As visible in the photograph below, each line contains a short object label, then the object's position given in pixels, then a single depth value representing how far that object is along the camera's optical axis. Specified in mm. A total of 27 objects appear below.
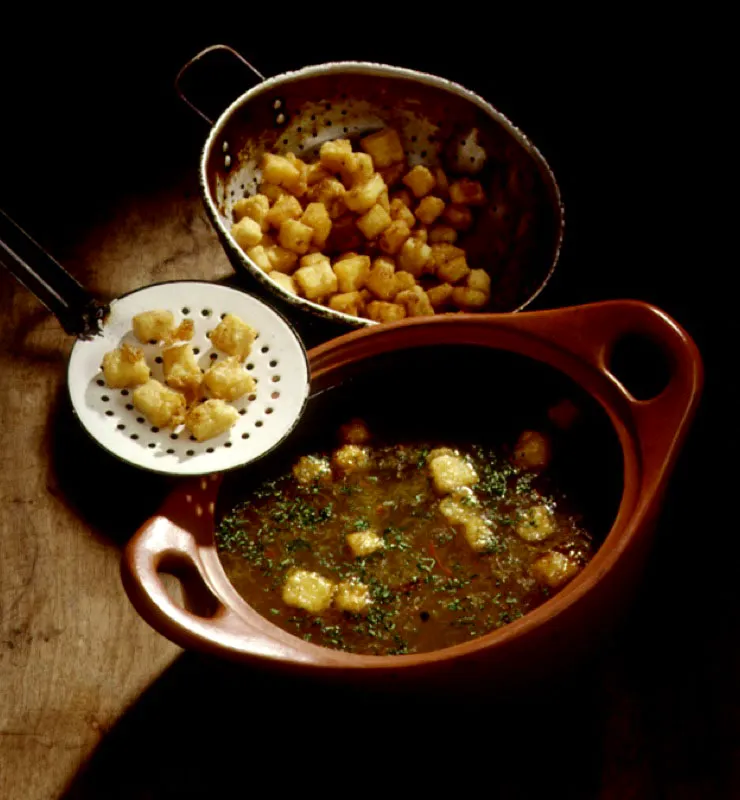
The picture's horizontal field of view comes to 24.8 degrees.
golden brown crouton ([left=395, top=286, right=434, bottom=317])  916
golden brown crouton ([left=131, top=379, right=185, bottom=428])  801
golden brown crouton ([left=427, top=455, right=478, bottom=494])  821
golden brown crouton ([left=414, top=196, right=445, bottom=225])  953
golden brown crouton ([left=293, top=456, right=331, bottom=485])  831
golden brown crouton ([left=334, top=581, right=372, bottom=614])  790
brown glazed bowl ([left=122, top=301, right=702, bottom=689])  717
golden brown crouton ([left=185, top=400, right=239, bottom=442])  799
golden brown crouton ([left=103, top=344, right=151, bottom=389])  804
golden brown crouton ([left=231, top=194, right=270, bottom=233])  931
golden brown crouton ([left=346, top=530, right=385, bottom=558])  804
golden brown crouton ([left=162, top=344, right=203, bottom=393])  815
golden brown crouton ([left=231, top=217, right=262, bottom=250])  910
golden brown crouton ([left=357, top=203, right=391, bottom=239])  936
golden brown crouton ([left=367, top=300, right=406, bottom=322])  910
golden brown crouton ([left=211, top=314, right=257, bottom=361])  822
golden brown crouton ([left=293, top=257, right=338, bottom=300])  904
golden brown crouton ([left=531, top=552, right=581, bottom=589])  796
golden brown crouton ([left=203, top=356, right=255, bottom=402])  811
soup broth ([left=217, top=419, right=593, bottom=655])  790
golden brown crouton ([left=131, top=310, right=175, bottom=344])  816
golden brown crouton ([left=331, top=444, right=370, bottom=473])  831
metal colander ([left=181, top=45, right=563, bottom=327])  932
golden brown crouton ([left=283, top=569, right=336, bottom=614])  790
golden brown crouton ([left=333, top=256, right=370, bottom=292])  921
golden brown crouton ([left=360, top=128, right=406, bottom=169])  962
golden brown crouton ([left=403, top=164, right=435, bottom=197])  955
